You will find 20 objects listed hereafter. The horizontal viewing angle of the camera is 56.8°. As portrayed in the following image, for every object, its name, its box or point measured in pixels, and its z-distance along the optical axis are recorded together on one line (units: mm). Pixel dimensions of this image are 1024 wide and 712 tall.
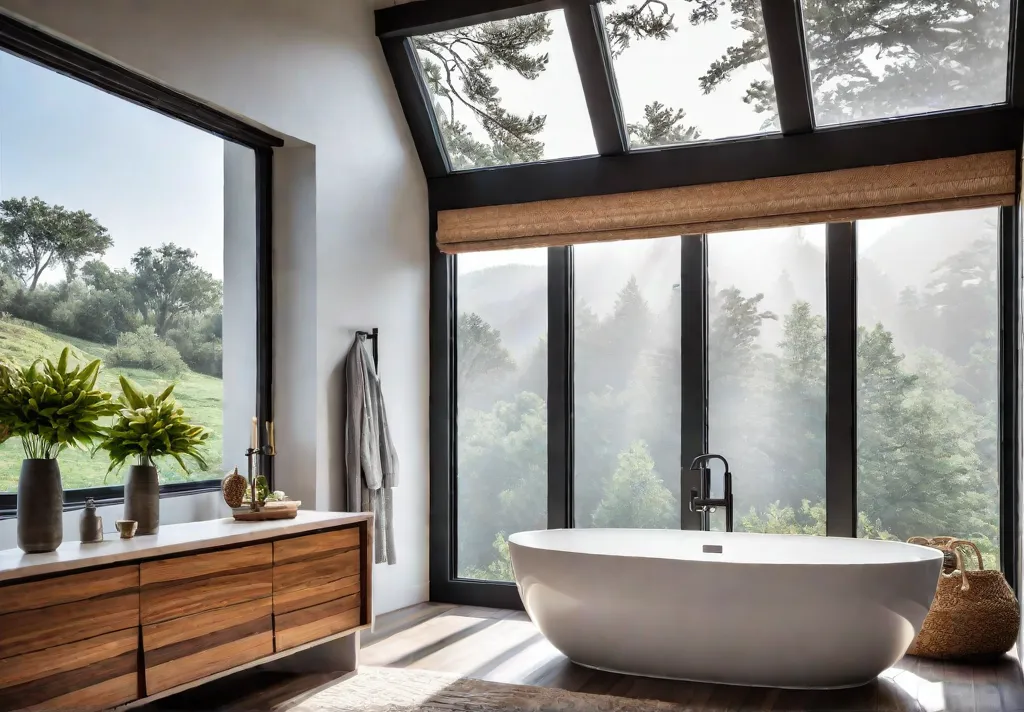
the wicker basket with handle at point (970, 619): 3756
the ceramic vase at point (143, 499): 3119
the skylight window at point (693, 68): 4312
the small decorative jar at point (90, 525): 2896
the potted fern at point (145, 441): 3094
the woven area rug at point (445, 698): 3207
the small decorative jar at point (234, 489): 3551
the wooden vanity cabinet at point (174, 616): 2512
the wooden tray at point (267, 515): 3535
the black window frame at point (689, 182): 4105
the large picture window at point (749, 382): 4188
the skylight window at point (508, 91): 4641
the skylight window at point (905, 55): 3996
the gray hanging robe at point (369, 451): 4375
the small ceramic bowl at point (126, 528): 2986
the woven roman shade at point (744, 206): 4113
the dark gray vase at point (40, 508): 2717
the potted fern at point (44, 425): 2717
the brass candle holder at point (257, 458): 3570
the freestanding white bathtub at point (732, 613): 3244
